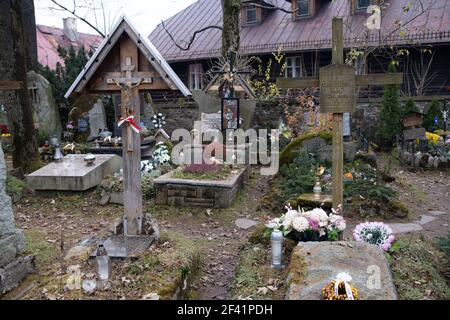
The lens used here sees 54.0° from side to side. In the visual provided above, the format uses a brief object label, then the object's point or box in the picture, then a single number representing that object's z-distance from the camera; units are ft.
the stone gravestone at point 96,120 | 47.90
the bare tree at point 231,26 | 44.57
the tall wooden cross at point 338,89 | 18.38
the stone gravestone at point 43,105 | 47.24
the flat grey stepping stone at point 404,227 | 21.47
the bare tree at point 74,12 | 54.35
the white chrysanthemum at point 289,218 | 15.34
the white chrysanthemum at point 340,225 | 15.03
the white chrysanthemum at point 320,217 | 15.10
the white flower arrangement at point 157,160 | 30.81
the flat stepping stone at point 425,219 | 22.85
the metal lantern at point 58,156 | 30.32
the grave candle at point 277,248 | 14.57
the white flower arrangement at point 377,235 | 15.11
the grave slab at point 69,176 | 27.71
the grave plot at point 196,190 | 25.29
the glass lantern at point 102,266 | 13.07
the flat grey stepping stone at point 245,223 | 22.70
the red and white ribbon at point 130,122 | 16.21
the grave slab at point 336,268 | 11.03
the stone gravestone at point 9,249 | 13.47
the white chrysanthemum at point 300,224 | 14.96
